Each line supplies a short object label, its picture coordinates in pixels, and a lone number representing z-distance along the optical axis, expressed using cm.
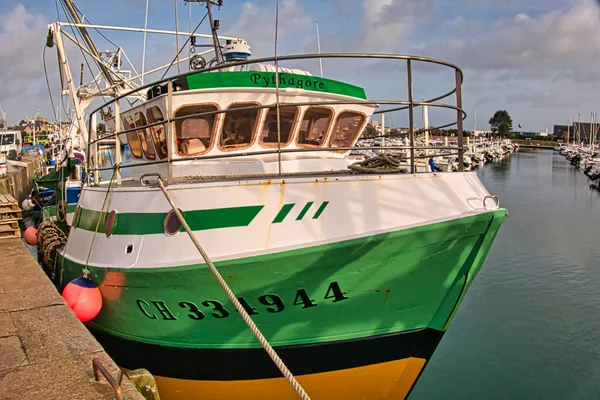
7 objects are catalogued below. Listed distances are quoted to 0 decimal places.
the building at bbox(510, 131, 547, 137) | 15168
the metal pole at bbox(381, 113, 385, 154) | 754
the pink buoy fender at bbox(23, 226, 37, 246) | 1179
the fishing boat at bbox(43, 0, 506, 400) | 477
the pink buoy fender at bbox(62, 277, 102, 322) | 599
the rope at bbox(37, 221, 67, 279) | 884
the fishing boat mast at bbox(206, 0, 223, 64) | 812
